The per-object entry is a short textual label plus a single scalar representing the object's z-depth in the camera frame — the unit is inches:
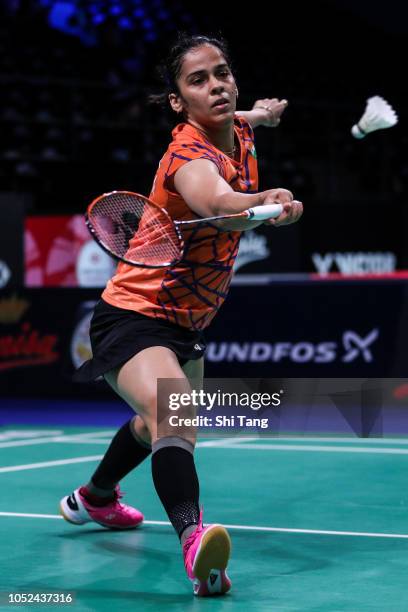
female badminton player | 255.1
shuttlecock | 343.6
